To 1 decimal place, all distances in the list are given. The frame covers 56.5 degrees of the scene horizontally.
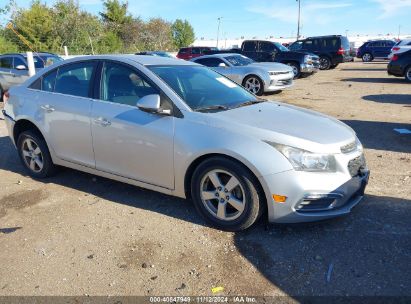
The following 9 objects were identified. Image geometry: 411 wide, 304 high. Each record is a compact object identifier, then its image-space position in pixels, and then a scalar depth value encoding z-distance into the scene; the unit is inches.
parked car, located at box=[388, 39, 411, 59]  900.2
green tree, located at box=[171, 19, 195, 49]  3206.2
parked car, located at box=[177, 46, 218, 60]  1014.4
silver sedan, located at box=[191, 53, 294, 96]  490.3
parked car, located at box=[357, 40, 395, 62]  1259.2
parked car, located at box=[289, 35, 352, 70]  866.8
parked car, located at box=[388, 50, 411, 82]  585.9
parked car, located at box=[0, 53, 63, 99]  482.9
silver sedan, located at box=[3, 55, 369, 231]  131.2
